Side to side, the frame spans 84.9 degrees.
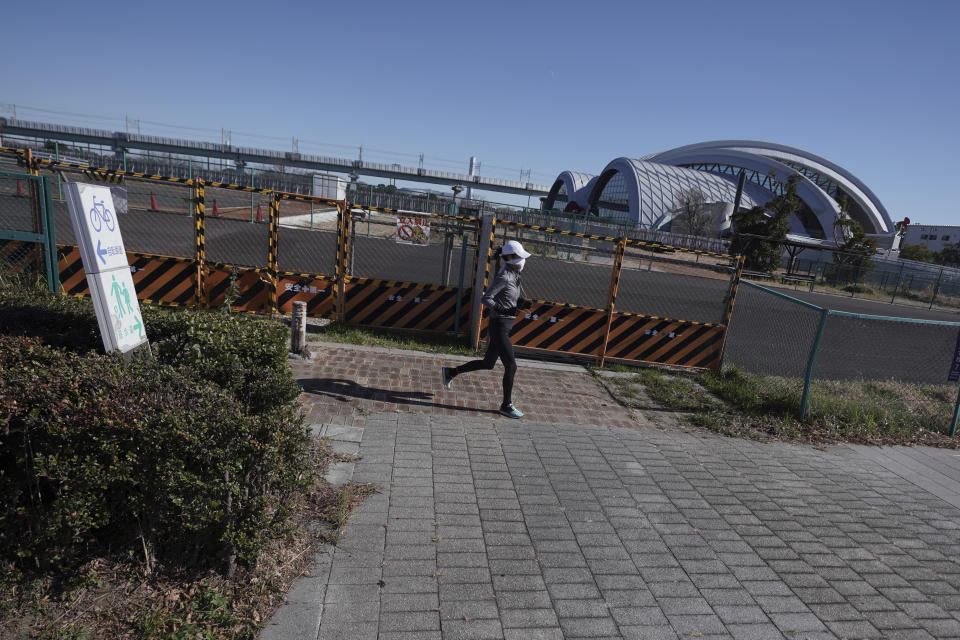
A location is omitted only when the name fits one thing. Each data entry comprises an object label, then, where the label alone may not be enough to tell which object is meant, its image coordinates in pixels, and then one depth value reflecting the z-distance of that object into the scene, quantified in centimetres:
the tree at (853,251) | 2832
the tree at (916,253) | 5141
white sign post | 352
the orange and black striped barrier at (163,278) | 817
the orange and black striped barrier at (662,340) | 832
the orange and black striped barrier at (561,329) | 820
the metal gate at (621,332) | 816
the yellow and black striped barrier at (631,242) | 735
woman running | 575
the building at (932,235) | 7947
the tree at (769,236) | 3039
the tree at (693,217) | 4250
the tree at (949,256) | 5865
